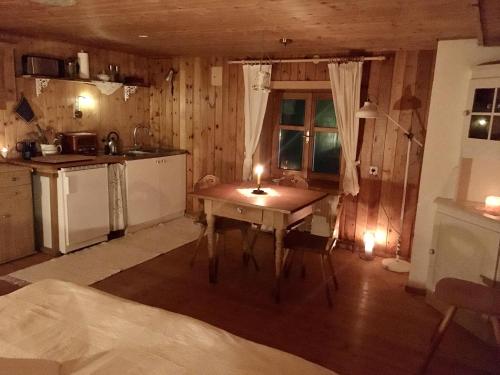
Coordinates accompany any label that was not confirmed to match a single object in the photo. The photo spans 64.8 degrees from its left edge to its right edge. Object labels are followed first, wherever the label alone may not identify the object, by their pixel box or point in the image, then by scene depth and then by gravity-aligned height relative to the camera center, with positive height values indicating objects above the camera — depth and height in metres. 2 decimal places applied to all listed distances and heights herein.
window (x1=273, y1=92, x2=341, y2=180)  4.52 -0.17
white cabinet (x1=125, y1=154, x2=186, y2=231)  4.59 -0.92
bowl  4.61 +0.41
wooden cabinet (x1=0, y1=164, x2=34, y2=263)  3.59 -0.95
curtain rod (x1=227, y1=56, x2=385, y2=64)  3.92 +0.64
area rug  3.46 -1.41
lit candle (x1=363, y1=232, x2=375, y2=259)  4.09 -1.23
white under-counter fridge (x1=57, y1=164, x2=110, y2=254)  3.80 -0.94
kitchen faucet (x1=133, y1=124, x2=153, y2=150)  5.44 -0.23
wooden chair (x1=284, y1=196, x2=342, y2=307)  3.13 -0.99
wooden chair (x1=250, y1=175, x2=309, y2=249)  3.90 -0.62
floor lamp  3.58 -0.45
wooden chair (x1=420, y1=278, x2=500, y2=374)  2.13 -0.95
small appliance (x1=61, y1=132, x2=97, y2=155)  4.36 -0.34
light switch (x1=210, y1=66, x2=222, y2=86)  4.93 +0.52
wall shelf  4.12 +0.32
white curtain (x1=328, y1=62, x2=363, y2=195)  4.02 +0.15
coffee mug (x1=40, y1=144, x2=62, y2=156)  4.14 -0.40
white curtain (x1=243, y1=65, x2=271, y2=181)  4.58 +0.08
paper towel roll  4.36 +0.53
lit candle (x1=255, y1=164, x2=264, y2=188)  3.33 -0.43
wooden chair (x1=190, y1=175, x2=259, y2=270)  3.62 -0.98
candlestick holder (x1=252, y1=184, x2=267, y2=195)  3.41 -0.62
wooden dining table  2.98 -0.68
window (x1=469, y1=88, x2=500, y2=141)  2.68 +0.09
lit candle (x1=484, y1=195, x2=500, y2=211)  2.74 -0.52
